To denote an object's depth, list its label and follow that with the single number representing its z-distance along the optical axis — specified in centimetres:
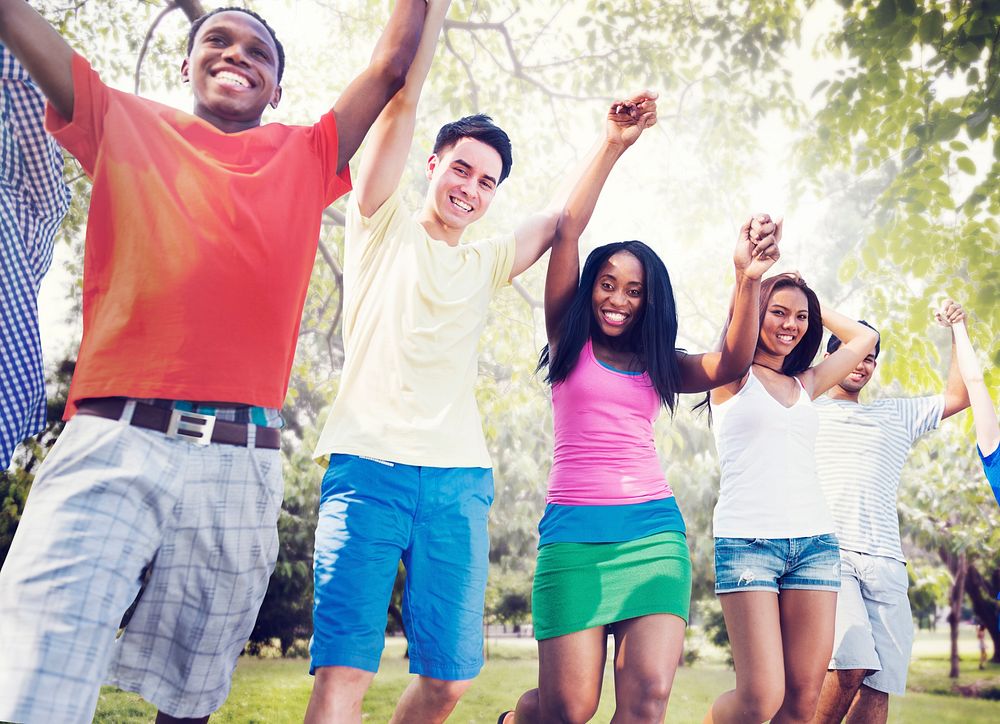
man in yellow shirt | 169
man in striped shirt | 265
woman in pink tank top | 196
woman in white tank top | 223
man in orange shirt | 126
